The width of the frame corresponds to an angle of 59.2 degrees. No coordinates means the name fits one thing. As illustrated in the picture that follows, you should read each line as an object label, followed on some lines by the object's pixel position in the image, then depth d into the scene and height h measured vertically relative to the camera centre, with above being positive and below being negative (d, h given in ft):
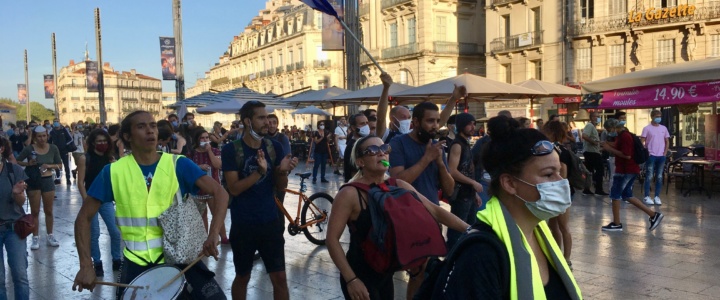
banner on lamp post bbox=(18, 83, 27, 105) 175.96 +10.76
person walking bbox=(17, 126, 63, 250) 24.57 -1.76
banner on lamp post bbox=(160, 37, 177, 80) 66.33 +7.45
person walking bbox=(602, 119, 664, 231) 28.60 -2.87
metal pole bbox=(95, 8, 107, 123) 100.17 +10.75
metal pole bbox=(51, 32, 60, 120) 151.49 +15.18
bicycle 27.53 -4.16
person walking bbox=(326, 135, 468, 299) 11.14 -1.83
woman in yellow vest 6.33 -1.21
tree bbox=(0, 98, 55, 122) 370.53 +11.94
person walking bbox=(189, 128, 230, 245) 26.93 -1.22
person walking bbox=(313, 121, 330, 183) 57.26 -2.72
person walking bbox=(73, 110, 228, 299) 11.62 -1.34
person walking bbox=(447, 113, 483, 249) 19.23 -1.59
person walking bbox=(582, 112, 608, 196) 44.42 -2.76
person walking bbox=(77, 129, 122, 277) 23.08 -1.67
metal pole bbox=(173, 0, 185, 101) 65.02 +8.01
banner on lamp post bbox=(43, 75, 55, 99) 145.38 +10.13
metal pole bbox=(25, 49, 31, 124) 174.55 +10.67
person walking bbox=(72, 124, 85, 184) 68.80 -1.21
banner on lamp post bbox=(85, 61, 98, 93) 110.73 +9.38
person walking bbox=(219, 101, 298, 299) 14.97 -1.90
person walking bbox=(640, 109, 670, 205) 38.61 -1.99
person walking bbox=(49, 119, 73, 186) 59.41 -0.99
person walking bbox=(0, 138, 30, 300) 16.38 -2.53
